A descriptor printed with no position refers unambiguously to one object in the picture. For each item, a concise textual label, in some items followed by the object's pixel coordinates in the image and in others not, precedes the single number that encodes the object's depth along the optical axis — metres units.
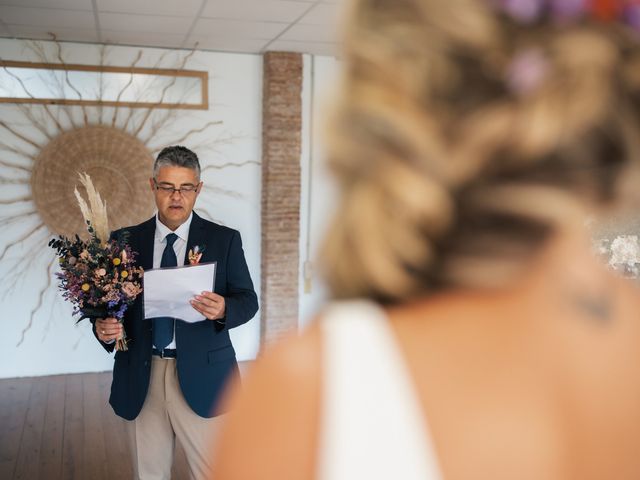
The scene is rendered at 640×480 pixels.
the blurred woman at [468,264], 0.58
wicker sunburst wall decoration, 6.07
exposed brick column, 6.59
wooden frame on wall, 6.00
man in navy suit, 2.88
